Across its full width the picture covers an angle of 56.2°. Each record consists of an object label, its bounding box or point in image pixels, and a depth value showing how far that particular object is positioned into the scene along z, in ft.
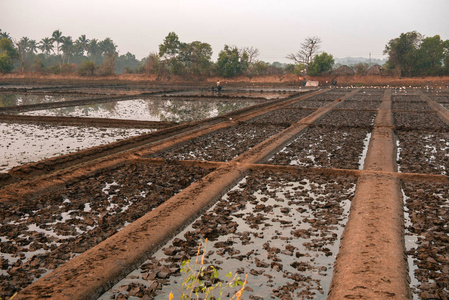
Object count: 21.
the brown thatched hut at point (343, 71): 255.70
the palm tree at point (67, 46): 419.29
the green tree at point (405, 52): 236.84
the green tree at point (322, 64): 257.34
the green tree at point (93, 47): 457.27
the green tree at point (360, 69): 255.86
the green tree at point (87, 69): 278.56
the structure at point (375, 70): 249.55
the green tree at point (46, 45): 409.02
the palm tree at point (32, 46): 473.67
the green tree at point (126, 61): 509.35
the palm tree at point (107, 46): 467.93
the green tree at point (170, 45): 261.01
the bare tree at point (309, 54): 289.68
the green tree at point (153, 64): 265.13
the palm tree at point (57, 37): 402.11
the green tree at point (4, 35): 388.08
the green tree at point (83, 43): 447.42
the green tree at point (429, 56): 233.76
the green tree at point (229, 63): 257.75
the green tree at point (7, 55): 272.97
